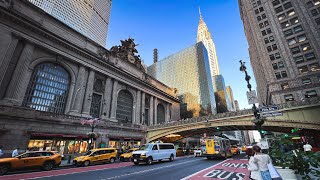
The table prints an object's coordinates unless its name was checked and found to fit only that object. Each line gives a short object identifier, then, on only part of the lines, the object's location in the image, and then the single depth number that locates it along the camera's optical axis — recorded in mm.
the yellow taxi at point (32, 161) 11872
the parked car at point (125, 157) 21119
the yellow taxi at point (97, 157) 16391
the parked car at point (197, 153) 29548
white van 15534
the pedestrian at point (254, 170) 5010
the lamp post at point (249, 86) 10158
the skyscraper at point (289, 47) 36656
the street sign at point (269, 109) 10820
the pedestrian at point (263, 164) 4867
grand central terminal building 22281
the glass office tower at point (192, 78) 84438
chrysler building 174750
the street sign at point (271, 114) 10321
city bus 21412
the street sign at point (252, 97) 10691
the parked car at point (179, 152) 30036
